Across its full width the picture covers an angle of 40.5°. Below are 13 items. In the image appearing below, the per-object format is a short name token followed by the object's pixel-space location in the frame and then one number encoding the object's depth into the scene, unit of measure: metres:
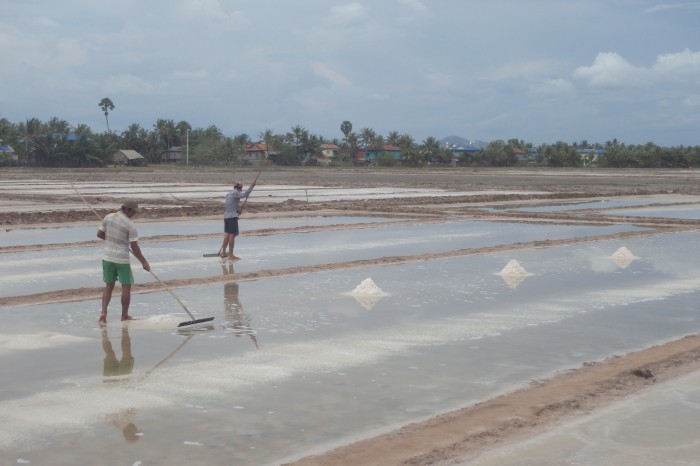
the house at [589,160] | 122.00
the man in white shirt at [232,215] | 17.02
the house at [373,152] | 141.50
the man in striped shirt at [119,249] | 10.84
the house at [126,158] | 115.76
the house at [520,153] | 148.62
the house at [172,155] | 134.00
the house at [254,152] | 134.38
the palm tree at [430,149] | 126.00
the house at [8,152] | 98.62
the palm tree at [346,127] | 152.84
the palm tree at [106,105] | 154.50
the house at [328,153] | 132.88
